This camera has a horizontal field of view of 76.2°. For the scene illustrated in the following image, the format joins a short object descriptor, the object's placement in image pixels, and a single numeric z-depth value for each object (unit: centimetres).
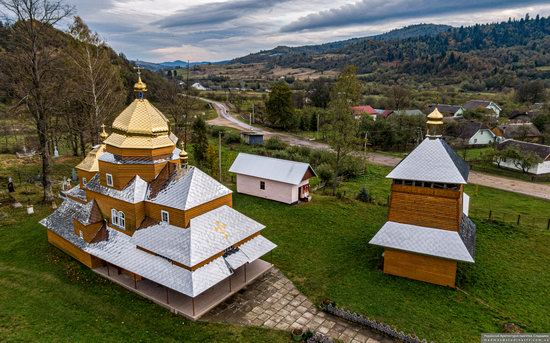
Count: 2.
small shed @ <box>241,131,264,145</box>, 5162
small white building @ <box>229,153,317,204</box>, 2598
